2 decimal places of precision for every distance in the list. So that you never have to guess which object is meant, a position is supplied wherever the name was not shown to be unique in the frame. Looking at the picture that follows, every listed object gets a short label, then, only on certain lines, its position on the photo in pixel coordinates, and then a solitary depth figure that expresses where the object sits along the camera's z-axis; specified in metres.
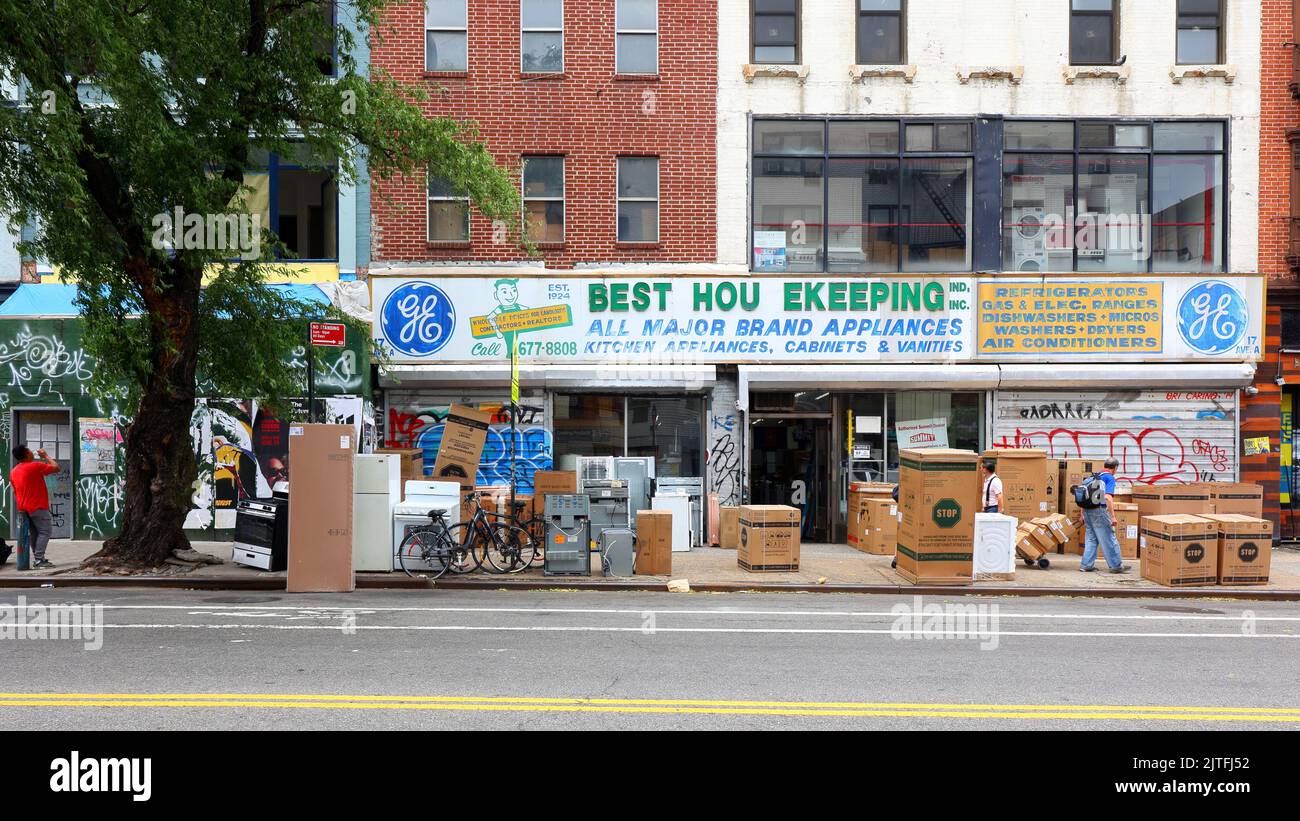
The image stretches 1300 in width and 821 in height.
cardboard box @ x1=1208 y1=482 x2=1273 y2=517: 16.59
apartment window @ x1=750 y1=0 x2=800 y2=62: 19.36
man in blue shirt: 15.14
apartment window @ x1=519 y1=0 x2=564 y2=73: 19.22
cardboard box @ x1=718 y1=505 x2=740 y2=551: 17.70
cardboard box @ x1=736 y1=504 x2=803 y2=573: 14.94
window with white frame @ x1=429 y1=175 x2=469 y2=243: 19.25
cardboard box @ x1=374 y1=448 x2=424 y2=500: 16.95
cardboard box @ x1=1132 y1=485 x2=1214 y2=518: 16.12
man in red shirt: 14.30
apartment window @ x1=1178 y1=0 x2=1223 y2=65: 19.25
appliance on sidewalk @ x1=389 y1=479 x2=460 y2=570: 14.38
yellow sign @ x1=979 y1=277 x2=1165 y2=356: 18.77
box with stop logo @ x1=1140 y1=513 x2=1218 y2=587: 14.16
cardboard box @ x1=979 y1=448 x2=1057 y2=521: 17.59
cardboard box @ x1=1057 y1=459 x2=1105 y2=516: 17.92
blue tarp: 17.77
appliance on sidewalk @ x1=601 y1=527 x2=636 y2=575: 14.29
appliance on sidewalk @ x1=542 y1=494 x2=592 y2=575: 14.10
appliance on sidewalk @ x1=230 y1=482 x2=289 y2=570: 14.32
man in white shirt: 15.89
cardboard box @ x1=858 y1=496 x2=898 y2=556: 17.30
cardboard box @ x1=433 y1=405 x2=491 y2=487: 17.64
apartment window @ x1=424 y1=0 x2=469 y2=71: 19.19
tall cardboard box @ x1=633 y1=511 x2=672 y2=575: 14.65
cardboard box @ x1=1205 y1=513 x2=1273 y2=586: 14.40
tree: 12.20
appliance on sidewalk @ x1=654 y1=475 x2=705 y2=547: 18.62
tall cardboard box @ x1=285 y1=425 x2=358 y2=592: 13.07
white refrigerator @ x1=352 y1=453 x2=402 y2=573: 14.37
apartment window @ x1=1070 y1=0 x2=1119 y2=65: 19.31
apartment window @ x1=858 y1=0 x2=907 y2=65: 19.33
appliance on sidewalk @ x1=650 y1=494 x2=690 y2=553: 17.25
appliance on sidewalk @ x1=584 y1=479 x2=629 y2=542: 14.58
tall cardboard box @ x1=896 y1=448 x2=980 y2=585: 13.55
